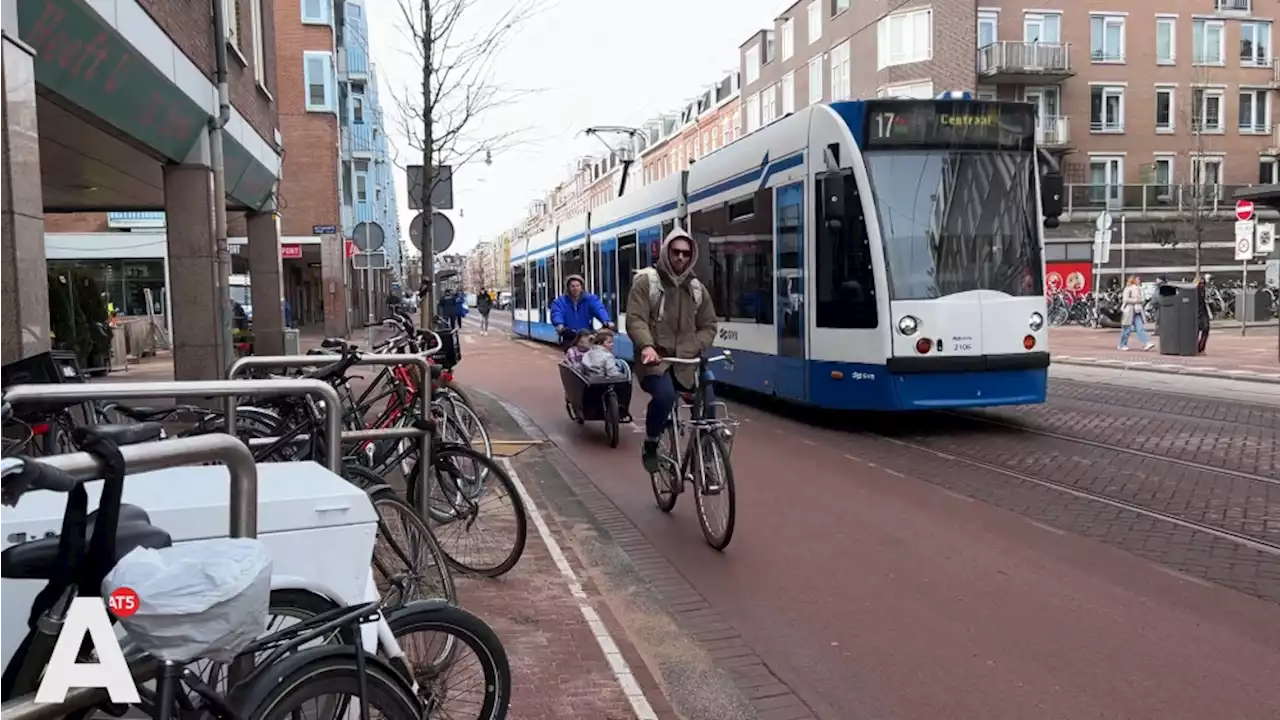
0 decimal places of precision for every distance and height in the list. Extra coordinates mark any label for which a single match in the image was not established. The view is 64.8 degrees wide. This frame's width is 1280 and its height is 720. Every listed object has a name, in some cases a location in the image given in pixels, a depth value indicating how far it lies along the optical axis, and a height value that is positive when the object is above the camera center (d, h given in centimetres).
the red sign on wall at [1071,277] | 4038 +45
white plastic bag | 188 -55
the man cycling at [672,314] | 674 -12
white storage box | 239 -52
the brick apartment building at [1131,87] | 4069 +840
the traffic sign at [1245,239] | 2238 +99
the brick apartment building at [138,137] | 593 +185
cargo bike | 1007 -102
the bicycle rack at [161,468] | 193 -36
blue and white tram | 948 +36
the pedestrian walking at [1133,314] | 2219 -61
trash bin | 1983 -69
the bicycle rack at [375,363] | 462 -32
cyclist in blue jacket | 1180 -12
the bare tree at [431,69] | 1226 +290
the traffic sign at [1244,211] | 2183 +159
